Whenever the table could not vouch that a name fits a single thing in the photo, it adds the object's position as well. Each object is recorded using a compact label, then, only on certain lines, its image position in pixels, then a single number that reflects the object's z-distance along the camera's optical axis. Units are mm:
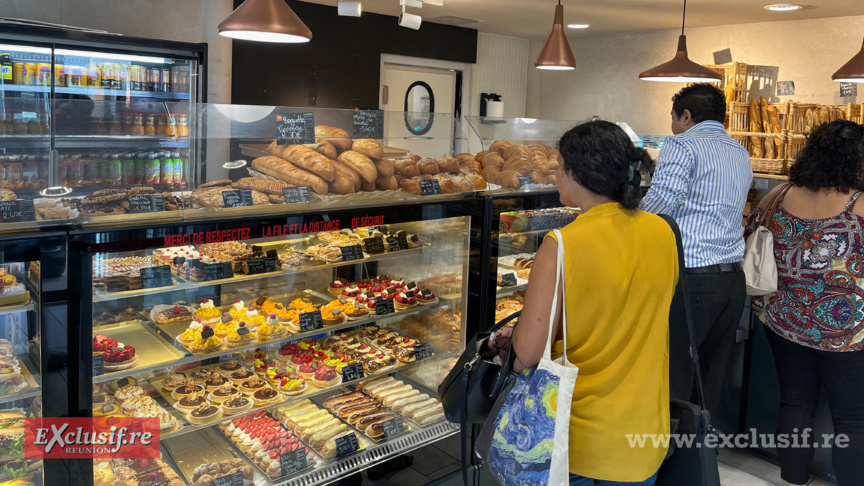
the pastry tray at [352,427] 2654
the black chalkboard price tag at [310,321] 2619
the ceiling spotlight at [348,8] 3840
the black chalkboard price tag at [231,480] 2251
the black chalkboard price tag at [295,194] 2299
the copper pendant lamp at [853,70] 3975
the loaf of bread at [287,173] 2350
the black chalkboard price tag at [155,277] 2156
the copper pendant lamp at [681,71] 4238
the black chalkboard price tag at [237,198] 2158
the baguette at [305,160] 2422
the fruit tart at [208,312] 2477
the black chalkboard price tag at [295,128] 2393
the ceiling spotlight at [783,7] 5602
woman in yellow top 1581
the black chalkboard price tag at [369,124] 2713
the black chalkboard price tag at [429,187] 2660
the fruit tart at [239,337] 2475
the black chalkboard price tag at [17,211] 1728
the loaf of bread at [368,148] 2621
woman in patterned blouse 2703
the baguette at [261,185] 2246
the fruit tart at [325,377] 2664
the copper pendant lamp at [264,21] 2518
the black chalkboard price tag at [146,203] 1958
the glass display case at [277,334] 2121
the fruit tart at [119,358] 2133
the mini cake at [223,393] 2469
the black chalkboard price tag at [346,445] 2486
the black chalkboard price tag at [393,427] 2662
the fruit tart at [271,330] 2543
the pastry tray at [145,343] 2244
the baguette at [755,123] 5848
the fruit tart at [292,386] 2598
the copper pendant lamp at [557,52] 3973
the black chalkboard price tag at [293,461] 2369
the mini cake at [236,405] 2438
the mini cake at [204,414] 2359
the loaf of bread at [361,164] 2537
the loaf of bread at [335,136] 2598
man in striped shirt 2760
